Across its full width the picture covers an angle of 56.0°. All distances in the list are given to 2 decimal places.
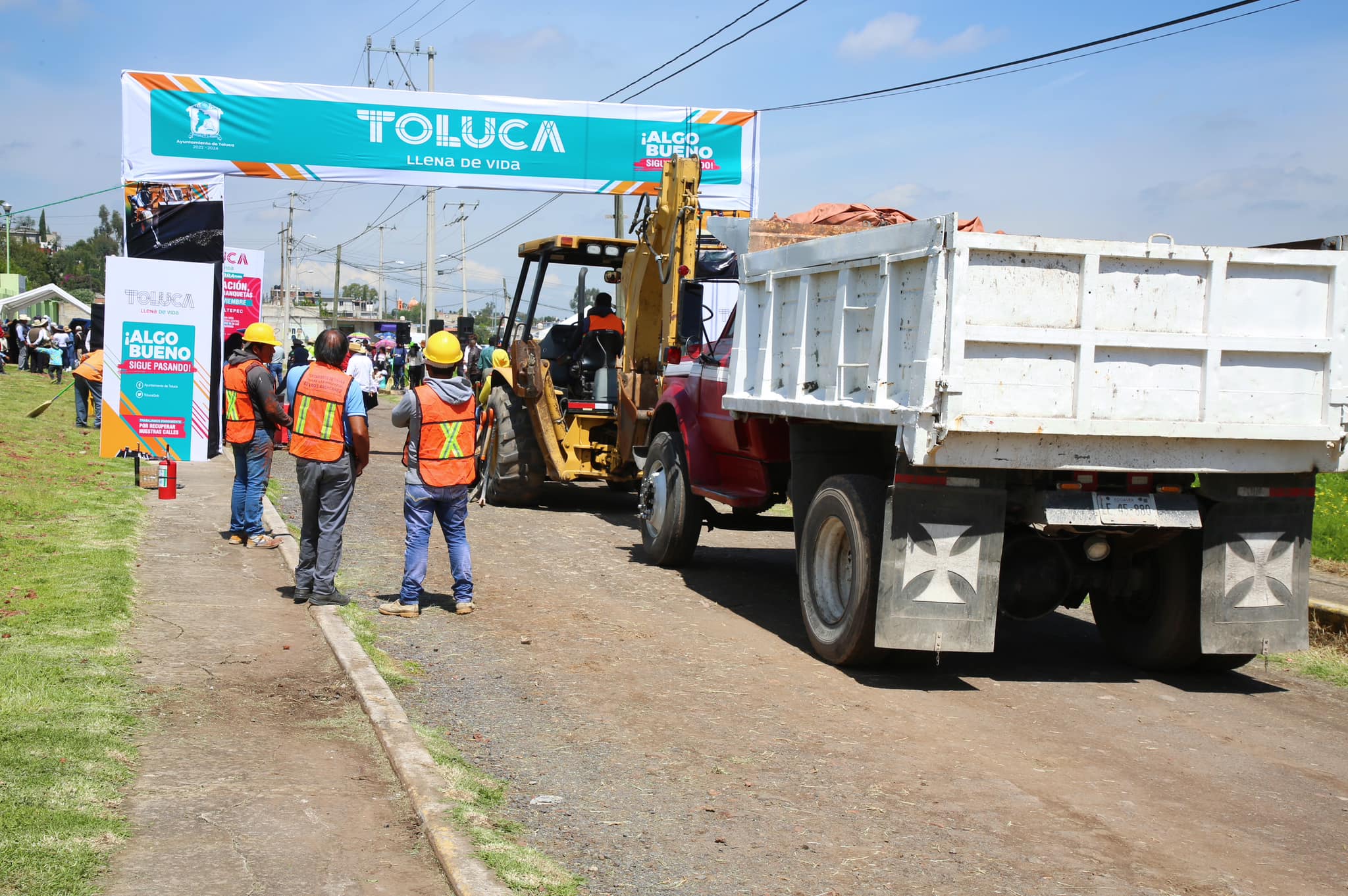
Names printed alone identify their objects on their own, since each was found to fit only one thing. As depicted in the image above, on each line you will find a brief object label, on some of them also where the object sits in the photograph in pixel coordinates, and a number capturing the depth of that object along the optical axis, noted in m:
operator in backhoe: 14.48
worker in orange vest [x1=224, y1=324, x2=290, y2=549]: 10.16
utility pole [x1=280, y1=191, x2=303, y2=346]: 76.06
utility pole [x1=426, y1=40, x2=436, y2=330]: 39.53
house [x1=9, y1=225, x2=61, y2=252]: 131.00
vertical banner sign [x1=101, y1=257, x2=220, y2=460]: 12.80
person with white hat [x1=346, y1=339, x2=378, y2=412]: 15.65
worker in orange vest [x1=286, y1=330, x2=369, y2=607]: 8.38
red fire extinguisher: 12.45
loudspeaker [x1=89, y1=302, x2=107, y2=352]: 22.58
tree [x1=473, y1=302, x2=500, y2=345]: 78.45
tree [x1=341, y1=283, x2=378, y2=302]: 167.02
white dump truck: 6.51
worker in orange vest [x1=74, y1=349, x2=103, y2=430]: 18.38
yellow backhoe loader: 12.17
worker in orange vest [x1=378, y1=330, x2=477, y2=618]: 8.31
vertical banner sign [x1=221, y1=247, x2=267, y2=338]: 22.61
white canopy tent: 43.88
